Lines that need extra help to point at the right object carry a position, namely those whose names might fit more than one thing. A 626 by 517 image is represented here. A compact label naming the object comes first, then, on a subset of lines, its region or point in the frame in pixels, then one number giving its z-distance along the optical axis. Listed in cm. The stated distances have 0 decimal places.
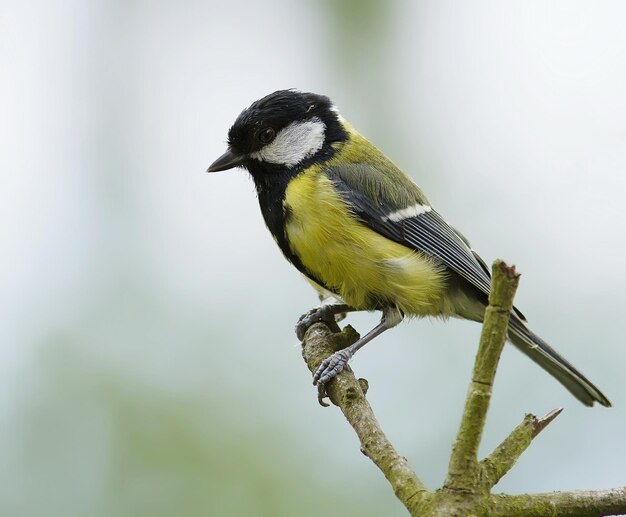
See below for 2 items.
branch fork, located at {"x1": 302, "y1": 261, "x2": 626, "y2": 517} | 312
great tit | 328
